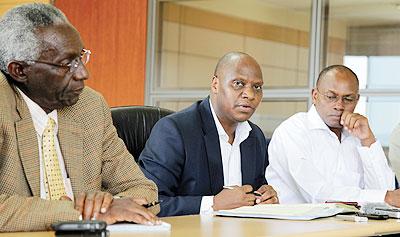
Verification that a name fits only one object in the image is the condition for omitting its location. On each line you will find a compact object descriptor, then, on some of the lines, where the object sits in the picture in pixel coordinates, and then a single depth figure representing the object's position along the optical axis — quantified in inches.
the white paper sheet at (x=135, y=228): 84.0
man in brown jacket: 98.9
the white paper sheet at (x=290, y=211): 106.0
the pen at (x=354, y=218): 108.5
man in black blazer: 137.9
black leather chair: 146.4
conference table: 85.7
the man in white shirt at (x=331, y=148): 155.3
